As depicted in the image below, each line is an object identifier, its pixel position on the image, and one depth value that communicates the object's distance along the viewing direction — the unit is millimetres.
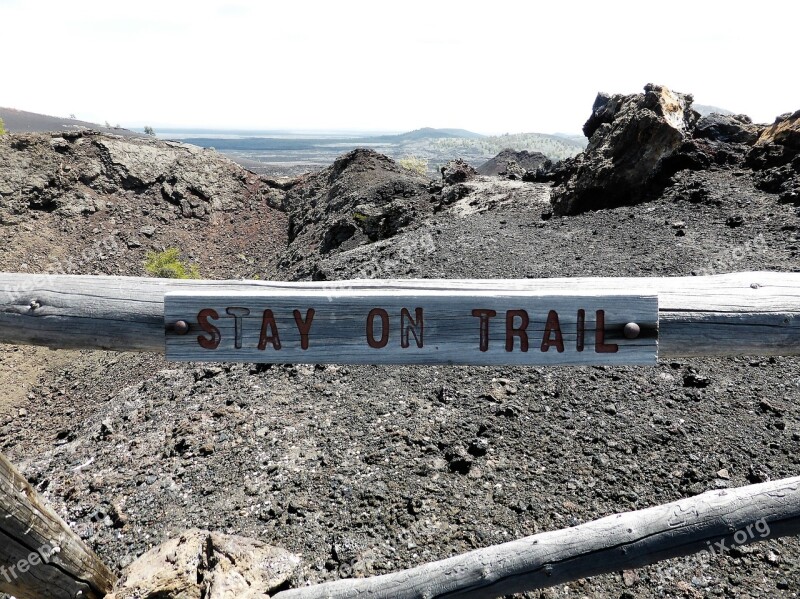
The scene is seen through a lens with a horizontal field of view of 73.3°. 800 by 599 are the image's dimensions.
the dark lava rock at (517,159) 40000
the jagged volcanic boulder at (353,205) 14148
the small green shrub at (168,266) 15102
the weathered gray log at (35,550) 2170
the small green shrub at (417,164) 44181
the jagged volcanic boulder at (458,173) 15555
